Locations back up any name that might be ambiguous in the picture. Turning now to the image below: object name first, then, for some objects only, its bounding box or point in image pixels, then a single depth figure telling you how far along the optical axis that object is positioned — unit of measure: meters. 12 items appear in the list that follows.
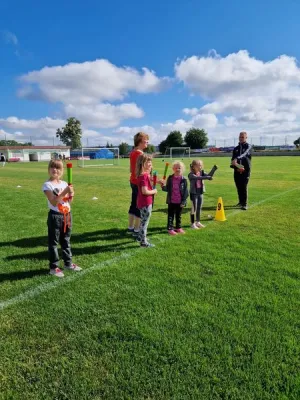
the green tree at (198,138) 99.00
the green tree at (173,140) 99.59
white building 76.12
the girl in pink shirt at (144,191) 4.96
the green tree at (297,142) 96.18
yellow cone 7.04
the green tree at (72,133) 97.06
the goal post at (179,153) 74.31
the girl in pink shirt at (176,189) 5.87
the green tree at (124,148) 96.31
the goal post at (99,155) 69.56
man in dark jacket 8.49
